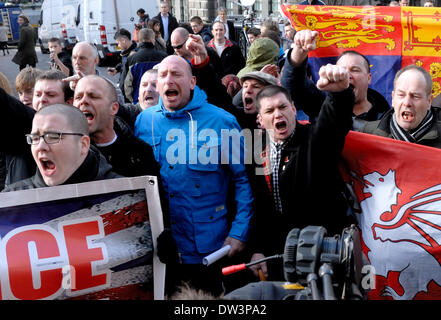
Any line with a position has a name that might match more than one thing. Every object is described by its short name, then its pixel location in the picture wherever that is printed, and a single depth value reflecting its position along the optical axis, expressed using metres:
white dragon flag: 3.02
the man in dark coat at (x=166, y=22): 12.30
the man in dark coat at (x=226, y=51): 8.59
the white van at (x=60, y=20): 19.28
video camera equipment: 1.67
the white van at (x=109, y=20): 17.36
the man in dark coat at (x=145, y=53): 7.32
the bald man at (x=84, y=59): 5.18
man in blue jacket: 3.39
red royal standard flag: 4.94
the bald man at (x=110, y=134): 3.26
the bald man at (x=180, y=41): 6.21
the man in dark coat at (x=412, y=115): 3.36
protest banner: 2.48
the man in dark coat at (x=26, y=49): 14.83
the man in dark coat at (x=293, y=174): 2.96
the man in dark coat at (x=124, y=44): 8.77
